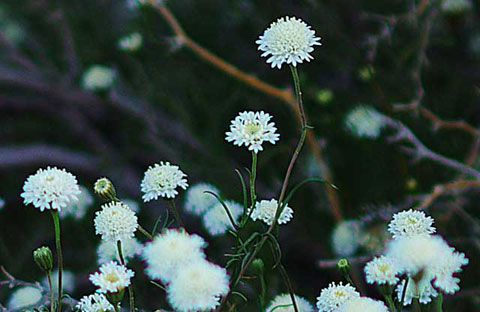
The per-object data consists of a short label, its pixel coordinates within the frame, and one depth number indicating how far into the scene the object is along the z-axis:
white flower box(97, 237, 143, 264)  0.86
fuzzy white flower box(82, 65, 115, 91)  1.42
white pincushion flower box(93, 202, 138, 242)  0.79
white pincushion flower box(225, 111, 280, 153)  0.80
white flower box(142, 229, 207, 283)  0.75
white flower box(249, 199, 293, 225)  0.82
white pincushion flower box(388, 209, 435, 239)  0.79
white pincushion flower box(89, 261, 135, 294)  0.77
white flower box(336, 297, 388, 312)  0.77
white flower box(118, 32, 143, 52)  1.30
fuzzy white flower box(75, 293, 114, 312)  0.79
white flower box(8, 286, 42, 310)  0.88
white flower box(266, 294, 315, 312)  0.81
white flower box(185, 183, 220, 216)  0.94
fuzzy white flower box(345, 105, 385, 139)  1.21
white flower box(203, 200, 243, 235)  0.88
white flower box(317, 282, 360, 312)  0.79
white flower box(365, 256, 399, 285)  0.78
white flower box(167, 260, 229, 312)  0.74
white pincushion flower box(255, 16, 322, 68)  0.81
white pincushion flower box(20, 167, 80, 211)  0.79
